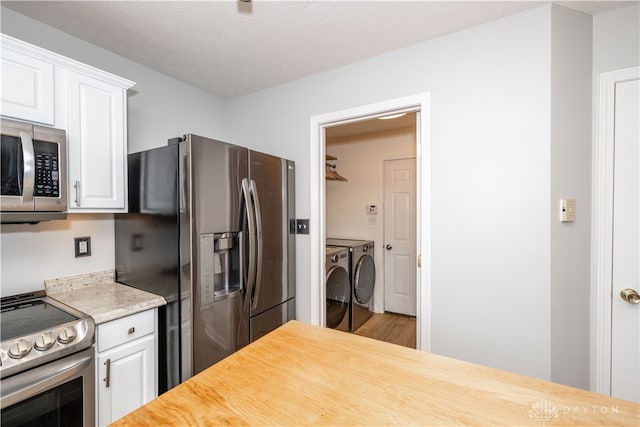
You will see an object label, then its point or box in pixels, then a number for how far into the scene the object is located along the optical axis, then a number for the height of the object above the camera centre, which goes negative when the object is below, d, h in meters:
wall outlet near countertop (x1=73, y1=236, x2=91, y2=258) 1.78 -0.23
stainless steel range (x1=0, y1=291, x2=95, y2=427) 1.07 -0.65
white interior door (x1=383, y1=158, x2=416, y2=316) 3.64 -0.35
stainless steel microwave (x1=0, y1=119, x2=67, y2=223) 1.25 +0.18
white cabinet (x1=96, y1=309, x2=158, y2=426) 1.37 -0.81
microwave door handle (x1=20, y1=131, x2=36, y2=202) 1.28 +0.20
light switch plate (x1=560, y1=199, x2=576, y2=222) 1.52 +0.00
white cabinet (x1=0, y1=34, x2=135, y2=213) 1.32 +0.52
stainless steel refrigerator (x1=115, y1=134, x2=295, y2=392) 1.58 -0.23
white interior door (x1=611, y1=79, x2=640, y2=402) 1.55 -0.21
